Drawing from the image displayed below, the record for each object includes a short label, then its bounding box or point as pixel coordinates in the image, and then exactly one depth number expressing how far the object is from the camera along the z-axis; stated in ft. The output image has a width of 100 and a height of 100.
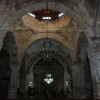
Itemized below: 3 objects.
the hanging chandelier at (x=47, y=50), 33.09
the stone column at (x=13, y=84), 25.12
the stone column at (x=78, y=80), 25.22
